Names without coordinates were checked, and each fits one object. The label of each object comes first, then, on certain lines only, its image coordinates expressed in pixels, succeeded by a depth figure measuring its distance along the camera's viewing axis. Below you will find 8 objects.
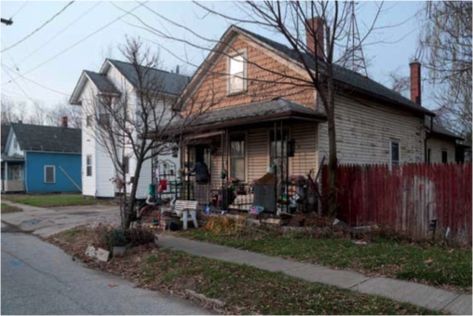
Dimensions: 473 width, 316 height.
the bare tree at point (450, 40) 10.94
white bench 12.98
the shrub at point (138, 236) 9.90
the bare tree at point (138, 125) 10.46
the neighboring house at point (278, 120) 14.07
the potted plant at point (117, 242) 9.52
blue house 36.44
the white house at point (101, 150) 25.67
